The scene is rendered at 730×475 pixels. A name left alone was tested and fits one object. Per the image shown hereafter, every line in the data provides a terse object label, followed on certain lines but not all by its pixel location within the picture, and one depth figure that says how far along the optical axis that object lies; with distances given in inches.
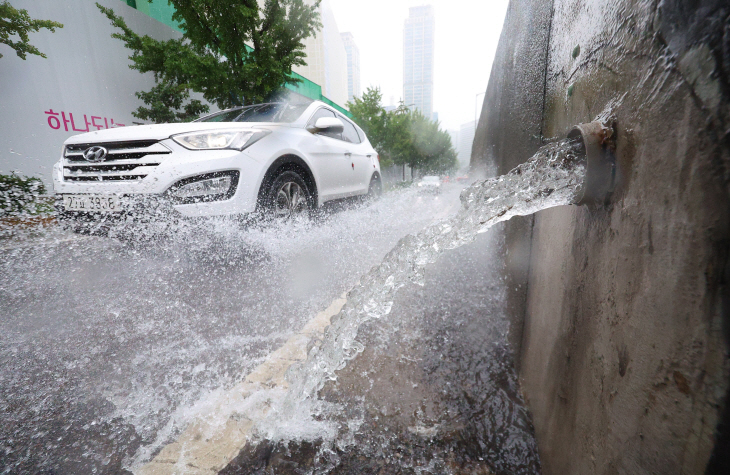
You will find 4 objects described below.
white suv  114.9
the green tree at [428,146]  1497.3
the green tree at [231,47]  364.5
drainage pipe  37.7
